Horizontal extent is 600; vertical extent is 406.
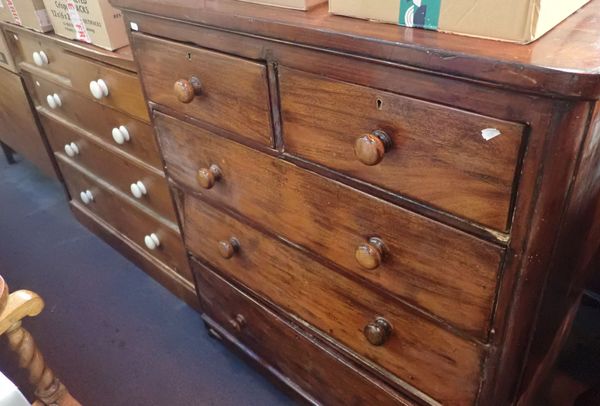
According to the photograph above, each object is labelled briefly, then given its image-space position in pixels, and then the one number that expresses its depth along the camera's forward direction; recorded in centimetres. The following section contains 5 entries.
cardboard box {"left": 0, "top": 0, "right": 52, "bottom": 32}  145
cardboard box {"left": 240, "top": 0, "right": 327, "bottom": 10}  73
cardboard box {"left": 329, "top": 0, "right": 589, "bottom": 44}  53
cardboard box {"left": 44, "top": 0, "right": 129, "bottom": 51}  126
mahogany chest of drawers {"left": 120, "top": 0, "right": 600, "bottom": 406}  56
